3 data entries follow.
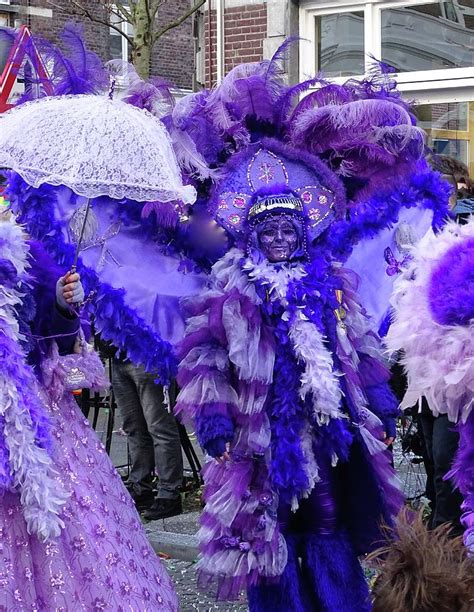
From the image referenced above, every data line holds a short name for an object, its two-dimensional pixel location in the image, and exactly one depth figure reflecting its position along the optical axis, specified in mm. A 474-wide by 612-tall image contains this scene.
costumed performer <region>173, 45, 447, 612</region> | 6205
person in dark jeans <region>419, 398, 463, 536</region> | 7397
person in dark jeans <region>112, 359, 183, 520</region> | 10159
